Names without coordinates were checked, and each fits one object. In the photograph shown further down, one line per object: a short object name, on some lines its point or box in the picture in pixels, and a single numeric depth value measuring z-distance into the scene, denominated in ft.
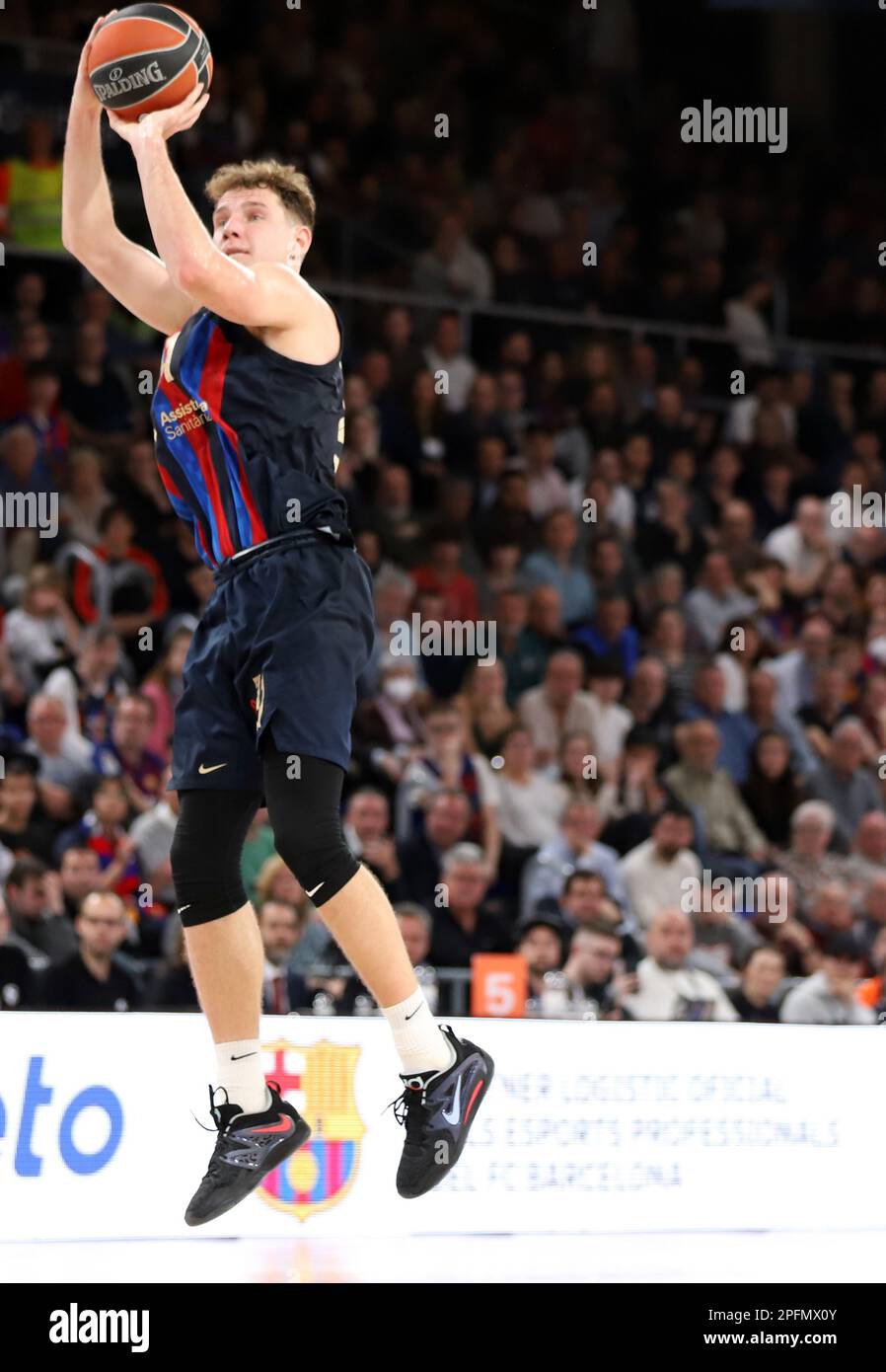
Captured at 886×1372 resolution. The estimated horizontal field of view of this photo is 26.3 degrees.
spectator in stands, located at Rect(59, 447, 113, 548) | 36.32
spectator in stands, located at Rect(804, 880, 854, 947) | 35.78
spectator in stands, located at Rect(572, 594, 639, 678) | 41.22
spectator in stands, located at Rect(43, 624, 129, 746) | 33.17
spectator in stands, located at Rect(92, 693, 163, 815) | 32.53
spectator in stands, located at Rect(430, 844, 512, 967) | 31.89
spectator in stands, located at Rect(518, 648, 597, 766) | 38.83
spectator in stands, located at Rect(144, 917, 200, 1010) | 27.53
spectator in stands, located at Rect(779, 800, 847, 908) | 37.58
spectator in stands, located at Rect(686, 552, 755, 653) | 43.52
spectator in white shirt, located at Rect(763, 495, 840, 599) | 45.85
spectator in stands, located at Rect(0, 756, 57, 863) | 30.66
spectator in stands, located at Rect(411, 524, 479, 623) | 39.37
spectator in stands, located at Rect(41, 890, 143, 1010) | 26.94
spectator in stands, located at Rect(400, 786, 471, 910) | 33.04
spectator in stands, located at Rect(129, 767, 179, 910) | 30.78
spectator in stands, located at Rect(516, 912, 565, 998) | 30.78
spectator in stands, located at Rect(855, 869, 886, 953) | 36.14
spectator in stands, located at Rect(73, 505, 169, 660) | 35.37
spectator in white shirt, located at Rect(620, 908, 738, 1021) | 30.66
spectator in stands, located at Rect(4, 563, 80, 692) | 34.01
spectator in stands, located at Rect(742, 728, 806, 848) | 39.73
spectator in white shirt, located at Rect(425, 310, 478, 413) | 44.45
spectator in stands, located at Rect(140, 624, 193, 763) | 33.47
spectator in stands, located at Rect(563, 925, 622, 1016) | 30.76
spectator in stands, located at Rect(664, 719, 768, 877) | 38.63
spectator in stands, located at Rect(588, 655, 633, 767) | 39.14
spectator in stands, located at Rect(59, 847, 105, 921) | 29.58
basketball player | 15.92
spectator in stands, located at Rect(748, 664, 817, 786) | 41.50
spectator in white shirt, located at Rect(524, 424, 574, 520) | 44.01
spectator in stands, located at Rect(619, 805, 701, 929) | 35.14
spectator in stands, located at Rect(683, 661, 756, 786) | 40.83
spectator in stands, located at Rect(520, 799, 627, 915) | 34.43
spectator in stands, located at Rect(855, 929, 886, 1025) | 31.91
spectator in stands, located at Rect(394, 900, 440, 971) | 29.66
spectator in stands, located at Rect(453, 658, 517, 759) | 37.22
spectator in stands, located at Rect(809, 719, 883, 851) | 40.32
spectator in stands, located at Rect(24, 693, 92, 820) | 31.99
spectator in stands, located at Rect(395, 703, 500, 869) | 34.58
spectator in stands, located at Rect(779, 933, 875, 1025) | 31.32
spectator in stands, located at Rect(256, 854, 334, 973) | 29.43
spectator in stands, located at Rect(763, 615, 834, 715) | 42.73
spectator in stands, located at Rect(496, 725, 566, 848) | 36.04
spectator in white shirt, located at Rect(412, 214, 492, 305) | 46.85
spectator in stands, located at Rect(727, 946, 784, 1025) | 31.55
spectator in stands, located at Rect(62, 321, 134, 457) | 38.11
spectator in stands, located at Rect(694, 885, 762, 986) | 34.09
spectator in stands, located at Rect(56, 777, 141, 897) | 30.55
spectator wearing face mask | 34.91
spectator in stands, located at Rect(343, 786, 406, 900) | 32.43
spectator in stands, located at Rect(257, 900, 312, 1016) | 28.99
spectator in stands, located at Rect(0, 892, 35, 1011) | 26.27
